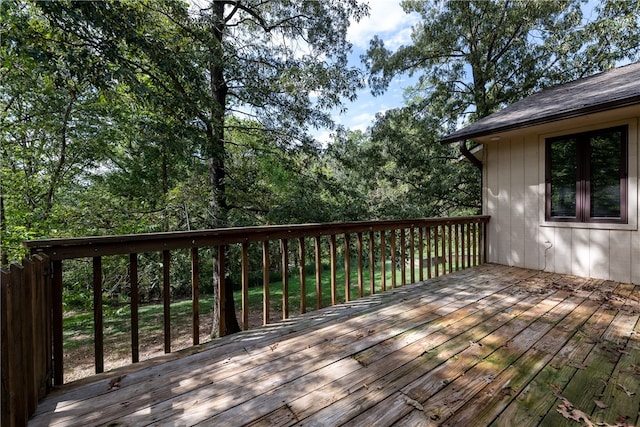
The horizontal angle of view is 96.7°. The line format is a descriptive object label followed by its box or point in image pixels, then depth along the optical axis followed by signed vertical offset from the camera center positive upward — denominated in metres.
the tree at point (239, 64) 3.94 +2.49
